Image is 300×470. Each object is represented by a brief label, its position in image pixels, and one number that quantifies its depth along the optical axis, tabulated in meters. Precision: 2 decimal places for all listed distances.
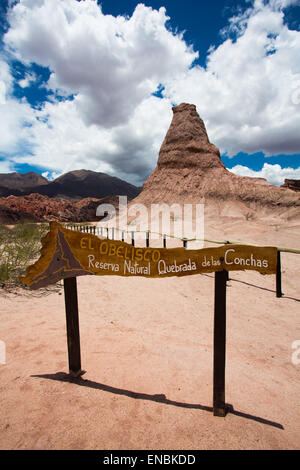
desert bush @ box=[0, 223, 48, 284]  6.24
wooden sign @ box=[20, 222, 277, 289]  2.15
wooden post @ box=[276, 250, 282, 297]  6.23
